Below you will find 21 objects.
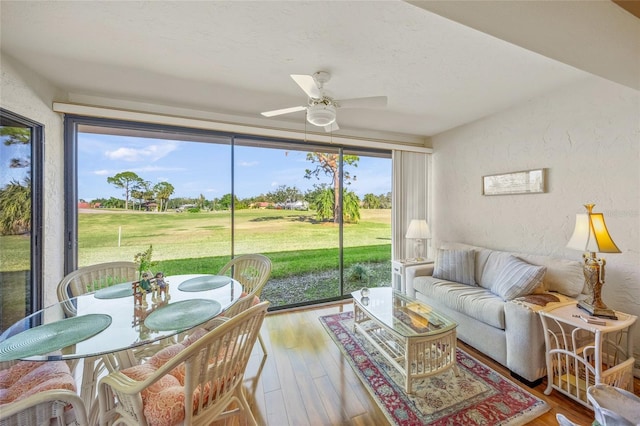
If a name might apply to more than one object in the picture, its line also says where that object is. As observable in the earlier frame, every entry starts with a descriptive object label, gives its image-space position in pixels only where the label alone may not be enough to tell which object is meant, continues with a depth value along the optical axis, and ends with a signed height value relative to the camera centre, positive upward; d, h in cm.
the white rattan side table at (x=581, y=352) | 152 -100
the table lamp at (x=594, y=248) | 165 -24
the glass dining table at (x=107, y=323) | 116 -64
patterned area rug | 153 -130
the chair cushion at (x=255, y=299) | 191 -74
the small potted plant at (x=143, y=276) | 165 -46
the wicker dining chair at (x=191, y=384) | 101 -83
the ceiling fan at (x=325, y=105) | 189 +87
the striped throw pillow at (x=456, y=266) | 273 -63
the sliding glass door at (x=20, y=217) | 175 -5
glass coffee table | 175 -94
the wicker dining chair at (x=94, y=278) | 188 -57
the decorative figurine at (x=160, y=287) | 175 -55
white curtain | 372 +28
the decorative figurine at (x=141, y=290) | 164 -54
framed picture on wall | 254 +34
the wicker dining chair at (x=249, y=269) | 229 -58
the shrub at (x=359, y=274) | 445 -115
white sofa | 180 -81
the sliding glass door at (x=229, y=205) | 286 +11
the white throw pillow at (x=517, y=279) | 209 -60
